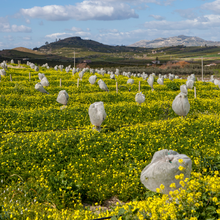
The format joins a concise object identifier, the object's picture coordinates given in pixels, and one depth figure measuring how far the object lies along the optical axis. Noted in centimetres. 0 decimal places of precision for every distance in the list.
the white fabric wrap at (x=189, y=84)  3055
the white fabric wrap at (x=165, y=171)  575
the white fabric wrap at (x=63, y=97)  1834
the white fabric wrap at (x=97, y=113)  1251
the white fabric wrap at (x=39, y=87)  2406
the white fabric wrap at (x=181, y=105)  1477
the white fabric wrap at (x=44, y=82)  2880
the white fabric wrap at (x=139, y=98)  2009
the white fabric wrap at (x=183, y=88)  2450
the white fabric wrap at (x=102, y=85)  2673
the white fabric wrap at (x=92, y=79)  3159
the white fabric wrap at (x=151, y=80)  2952
